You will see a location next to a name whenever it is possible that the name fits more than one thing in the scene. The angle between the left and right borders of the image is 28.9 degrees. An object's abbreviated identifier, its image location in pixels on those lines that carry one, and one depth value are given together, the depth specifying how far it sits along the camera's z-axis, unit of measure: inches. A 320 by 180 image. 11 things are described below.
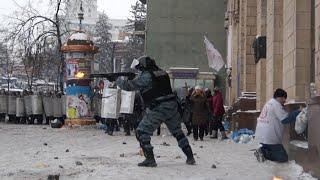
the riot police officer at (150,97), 380.8
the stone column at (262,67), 683.4
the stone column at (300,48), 440.5
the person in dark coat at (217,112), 733.3
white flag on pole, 1164.7
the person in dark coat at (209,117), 718.5
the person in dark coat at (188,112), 714.4
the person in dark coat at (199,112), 685.9
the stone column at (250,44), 809.5
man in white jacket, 412.5
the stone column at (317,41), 366.1
